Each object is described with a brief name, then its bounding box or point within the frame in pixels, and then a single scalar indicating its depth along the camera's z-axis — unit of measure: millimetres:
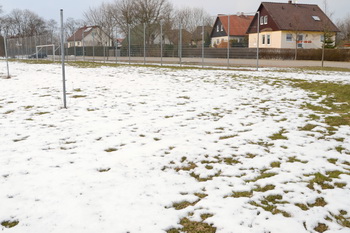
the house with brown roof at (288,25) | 39562
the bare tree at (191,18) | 66688
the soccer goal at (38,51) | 30497
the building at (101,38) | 31188
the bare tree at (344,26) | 55078
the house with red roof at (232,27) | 51906
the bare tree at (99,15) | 44450
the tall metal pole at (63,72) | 6491
